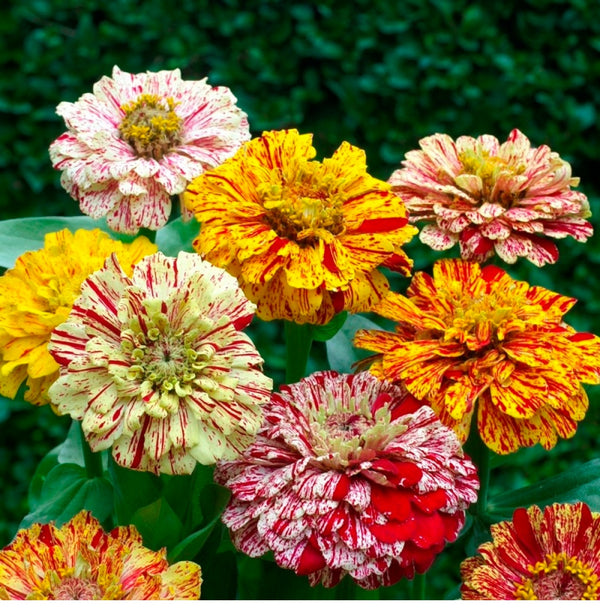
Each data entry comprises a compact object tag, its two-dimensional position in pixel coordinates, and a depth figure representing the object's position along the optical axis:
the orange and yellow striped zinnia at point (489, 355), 0.60
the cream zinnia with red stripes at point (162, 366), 0.55
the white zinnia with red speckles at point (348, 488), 0.56
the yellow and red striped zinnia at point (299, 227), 0.59
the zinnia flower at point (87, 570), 0.55
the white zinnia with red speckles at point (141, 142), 0.64
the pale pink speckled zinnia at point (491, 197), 0.66
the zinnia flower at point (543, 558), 0.58
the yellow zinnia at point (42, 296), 0.61
